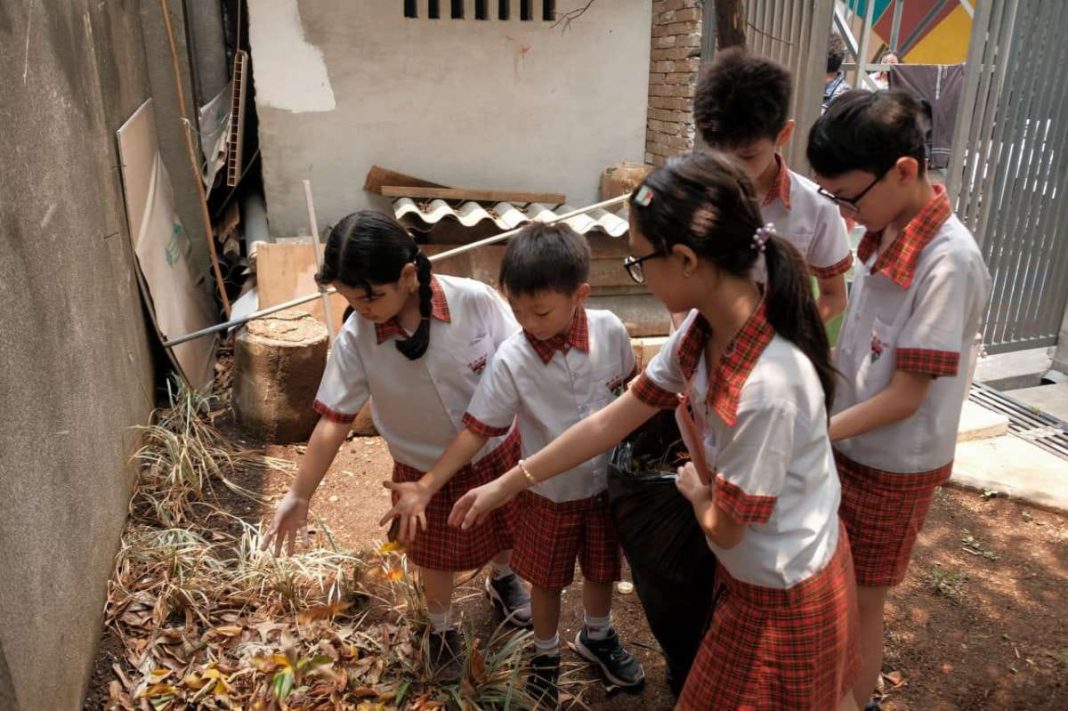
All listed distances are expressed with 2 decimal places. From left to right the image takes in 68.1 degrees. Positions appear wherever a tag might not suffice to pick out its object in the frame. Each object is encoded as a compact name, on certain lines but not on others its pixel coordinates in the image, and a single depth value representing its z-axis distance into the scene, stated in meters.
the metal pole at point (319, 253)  4.86
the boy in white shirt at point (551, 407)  2.21
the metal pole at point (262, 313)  4.58
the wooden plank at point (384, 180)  6.03
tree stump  4.55
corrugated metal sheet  5.38
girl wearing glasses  1.52
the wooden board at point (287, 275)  5.43
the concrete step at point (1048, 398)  5.30
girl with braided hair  2.23
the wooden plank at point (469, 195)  5.93
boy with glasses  1.95
